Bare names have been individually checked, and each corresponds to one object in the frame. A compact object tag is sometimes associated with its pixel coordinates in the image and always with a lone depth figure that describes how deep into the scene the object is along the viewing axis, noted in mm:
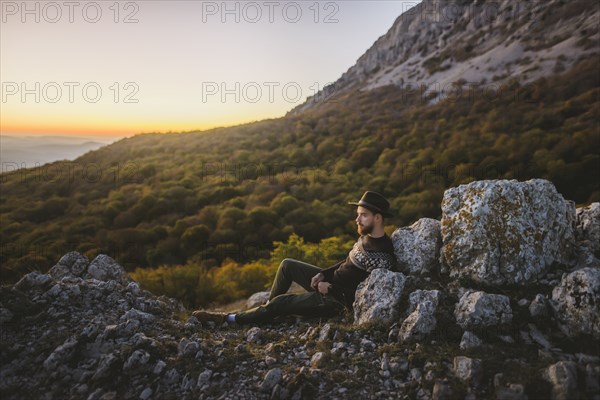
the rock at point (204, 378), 3104
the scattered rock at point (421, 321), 3395
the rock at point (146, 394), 2984
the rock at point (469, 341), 3113
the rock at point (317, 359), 3303
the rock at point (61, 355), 3256
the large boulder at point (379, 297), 3828
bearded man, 4449
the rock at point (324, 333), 3723
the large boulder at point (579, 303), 2980
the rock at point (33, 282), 4266
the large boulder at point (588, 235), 3957
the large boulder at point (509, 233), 3818
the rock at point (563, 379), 2432
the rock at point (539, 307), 3318
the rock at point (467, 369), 2740
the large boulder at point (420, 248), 4485
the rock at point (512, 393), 2520
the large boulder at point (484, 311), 3312
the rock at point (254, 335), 4075
